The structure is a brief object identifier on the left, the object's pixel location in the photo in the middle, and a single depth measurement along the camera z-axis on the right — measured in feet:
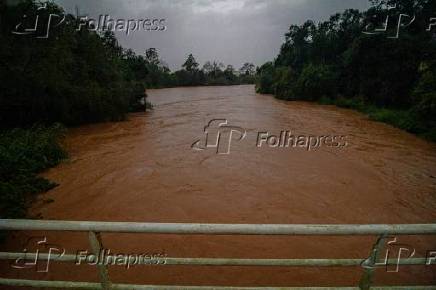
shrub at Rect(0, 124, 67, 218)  15.16
